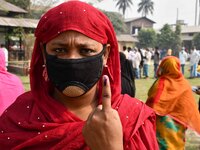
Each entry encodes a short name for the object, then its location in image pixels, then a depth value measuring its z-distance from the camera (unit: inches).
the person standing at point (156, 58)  575.5
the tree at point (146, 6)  3093.0
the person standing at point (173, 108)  150.0
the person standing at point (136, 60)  554.2
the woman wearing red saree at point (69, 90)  58.6
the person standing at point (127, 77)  134.3
